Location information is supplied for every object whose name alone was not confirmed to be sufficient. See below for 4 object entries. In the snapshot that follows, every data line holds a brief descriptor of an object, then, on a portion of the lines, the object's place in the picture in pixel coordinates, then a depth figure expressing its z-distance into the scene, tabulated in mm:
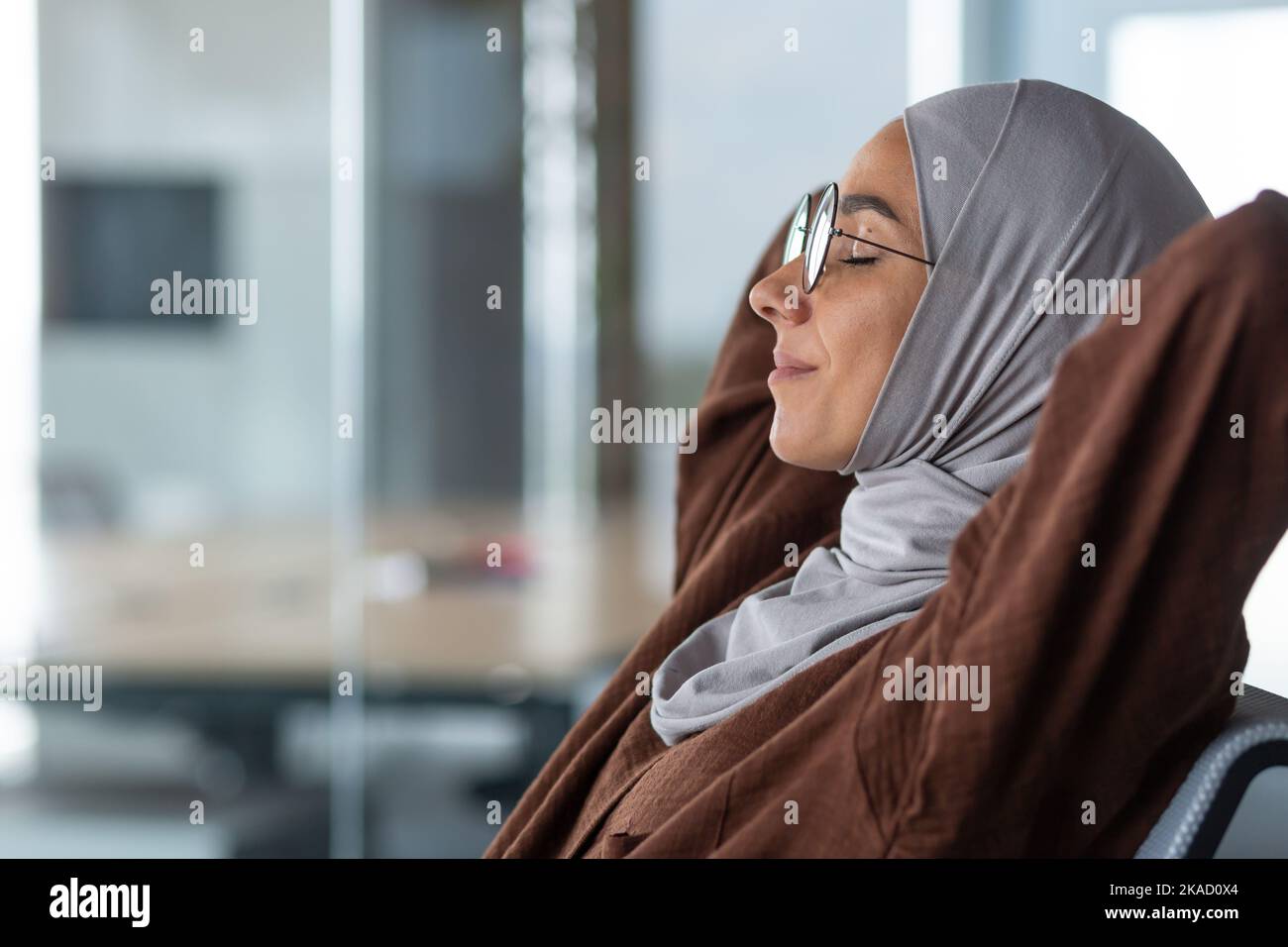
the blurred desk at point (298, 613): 2556
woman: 1279
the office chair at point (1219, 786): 1320
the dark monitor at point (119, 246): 3896
